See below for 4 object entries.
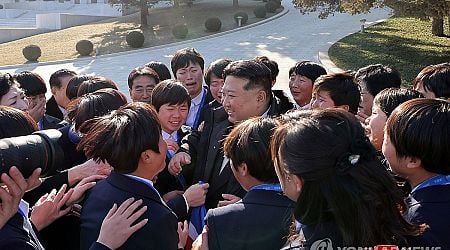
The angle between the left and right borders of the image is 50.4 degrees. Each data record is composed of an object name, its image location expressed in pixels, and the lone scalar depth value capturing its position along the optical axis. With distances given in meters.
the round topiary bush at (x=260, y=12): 26.36
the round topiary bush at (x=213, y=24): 22.92
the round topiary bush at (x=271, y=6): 28.02
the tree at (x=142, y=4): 22.80
